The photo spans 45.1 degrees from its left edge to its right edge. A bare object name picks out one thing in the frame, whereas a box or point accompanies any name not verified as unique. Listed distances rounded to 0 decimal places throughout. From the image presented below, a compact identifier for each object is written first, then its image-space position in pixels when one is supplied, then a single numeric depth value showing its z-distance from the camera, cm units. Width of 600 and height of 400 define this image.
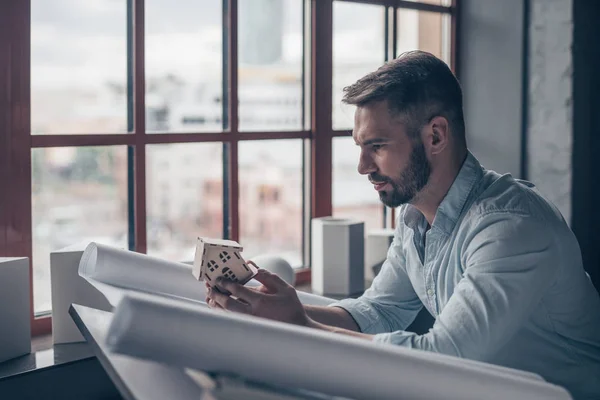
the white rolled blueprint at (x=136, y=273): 120
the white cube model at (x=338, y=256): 213
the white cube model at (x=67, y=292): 152
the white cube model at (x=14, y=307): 143
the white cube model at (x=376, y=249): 226
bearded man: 117
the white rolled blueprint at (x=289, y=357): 63
